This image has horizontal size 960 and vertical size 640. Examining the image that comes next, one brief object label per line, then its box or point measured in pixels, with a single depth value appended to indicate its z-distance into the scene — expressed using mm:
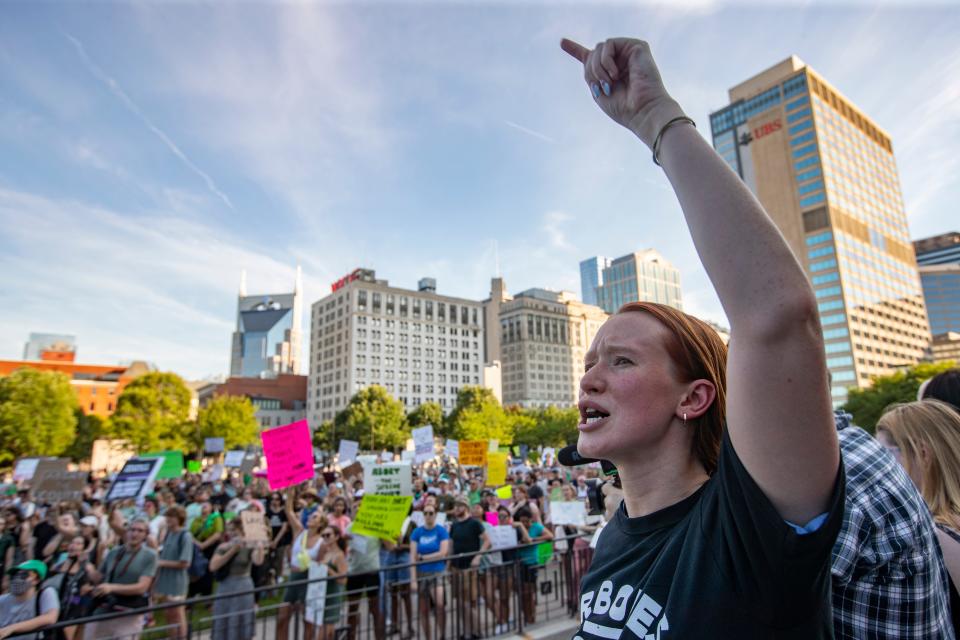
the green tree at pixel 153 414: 60469
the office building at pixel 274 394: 105438
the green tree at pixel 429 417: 83188
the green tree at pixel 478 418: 76500
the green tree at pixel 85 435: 63281
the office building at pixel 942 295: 160125
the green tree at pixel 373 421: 75000
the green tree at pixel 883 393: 48375
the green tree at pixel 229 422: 68438
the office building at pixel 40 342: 172100
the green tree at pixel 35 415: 52938
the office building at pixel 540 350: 147500
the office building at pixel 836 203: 108938
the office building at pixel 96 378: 88562
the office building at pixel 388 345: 111562
